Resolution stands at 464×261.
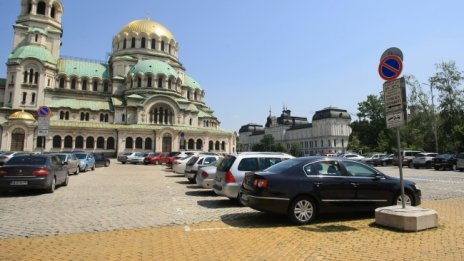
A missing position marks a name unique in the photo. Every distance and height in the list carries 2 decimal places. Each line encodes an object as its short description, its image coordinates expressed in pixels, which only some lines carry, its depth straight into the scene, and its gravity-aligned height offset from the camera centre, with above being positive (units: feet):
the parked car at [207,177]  42.16 -2.26
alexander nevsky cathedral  185.37 +39.75
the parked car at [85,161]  86.48 -0.59
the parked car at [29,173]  40.47 -1.81
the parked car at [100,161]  114.68 -0.70
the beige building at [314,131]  403.95 +40.54
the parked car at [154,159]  136.26 +0.11
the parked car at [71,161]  72.43 -0.50
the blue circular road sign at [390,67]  26.34 +7.64
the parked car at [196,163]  57.06 -0.64
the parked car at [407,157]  122.15 +1.24
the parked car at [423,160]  108.74 +0.12
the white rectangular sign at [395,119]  25.36 +3.27
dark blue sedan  25.57 -2.35
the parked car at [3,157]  84.61 +0.43
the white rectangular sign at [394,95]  25.82 +5.31
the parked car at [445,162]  98.43 -0.46
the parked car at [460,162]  91.74 -0.41
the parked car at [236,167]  34.40 -0.81
